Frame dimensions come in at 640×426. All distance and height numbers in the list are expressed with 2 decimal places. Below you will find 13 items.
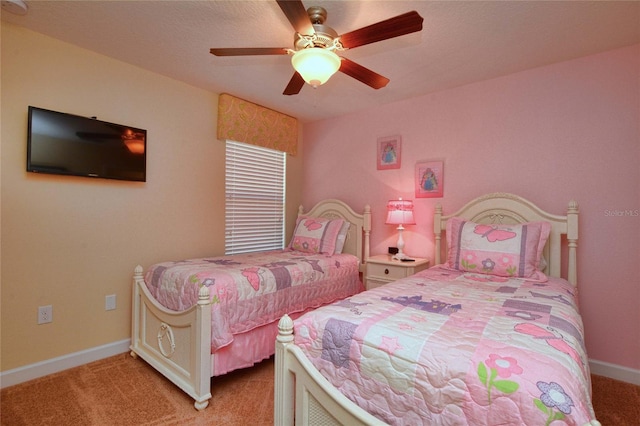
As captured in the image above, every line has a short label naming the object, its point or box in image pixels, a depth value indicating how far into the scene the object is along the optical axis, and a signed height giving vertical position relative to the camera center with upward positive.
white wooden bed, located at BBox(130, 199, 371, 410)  1.84 -0.88
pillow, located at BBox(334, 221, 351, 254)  3.26 -0.25
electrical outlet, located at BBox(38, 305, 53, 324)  2.20 -0.75
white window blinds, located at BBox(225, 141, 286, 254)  3.37 +0.16
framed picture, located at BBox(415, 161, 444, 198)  3.01 +0.35
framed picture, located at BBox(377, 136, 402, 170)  3.29 +0.66
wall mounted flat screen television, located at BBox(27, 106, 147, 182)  2.12 +0.46
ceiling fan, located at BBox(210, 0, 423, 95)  1.45 +0.90
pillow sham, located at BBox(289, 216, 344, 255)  3.18 -0.24
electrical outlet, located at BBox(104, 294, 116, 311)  2.50 -0.75
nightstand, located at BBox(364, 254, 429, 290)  2.70 -0.50
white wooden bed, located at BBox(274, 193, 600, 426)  1.11 -0.71
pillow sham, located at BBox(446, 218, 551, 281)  2.12 -0.24
